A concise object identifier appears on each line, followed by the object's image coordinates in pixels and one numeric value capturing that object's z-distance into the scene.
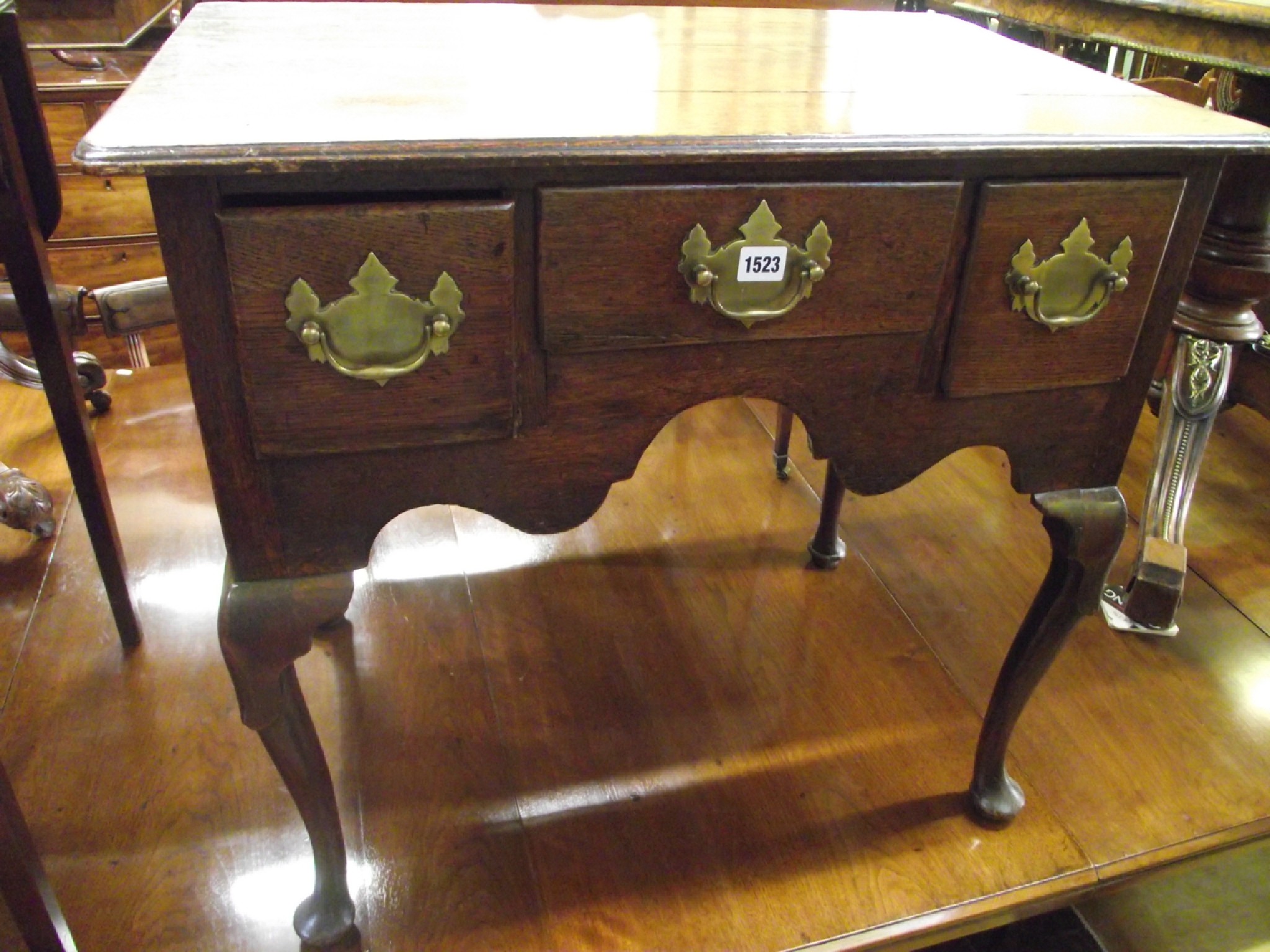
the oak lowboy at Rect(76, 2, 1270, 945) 0.57
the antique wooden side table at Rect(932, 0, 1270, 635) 1.10
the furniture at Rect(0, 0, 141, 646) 0.88
